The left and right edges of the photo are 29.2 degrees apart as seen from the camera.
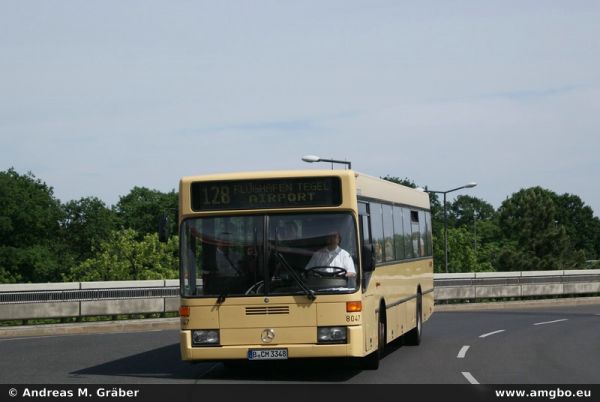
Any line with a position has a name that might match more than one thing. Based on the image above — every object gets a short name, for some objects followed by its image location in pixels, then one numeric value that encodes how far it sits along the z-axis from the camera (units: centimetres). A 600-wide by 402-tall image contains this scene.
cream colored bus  1402
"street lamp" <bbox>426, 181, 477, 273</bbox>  5788
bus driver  1412
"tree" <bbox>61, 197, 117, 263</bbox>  10381
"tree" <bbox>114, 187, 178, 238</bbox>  11412
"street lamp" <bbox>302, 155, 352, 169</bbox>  4775
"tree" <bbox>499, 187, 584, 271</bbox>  10450
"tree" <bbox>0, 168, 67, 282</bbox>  8562
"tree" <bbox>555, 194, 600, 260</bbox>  14375
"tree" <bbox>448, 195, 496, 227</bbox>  15888
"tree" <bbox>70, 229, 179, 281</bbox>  9412
